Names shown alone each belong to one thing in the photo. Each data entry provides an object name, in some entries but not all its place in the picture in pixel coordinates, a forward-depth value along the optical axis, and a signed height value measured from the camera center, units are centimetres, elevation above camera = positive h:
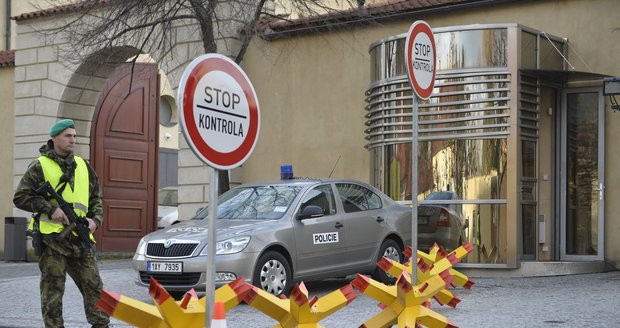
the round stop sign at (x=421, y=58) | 809 +106
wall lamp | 1282 +129
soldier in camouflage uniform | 771 -38
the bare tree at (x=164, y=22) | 1666 +286
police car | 1113 -72
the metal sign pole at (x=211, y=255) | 493 -40
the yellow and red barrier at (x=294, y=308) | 654 -89
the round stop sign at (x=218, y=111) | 491 +36
